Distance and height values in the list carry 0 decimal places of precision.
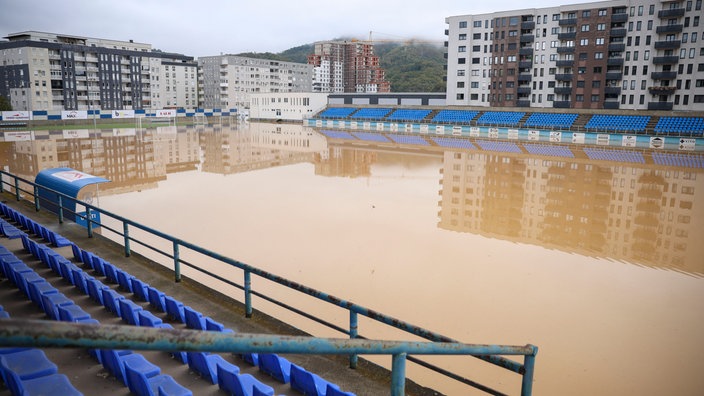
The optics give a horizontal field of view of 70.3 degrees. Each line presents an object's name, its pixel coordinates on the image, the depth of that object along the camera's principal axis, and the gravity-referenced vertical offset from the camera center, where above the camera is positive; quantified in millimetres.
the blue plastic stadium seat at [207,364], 6129 -2965
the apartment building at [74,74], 90625 +9507
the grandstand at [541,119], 49994 +706
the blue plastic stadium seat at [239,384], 5277 -2830
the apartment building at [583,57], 57812 +8875
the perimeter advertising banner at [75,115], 68812 +1127
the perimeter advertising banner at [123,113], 74000 +1503
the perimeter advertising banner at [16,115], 63500 +973
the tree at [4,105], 79188 +2865
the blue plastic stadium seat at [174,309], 7824 -2926
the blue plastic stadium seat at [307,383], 5520 -2891
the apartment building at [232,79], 136375 +12632
